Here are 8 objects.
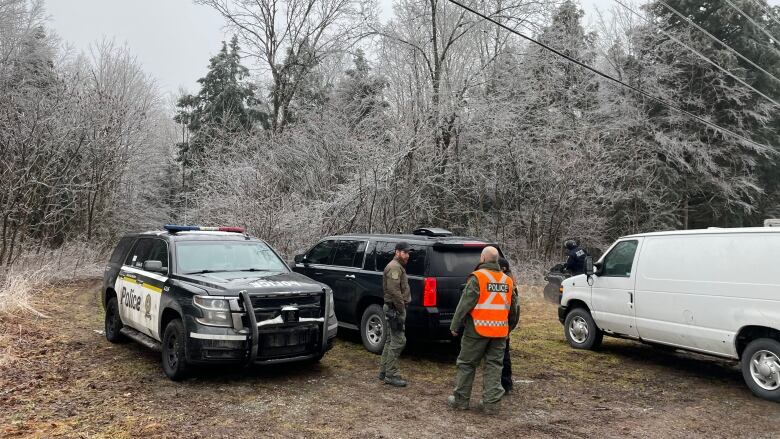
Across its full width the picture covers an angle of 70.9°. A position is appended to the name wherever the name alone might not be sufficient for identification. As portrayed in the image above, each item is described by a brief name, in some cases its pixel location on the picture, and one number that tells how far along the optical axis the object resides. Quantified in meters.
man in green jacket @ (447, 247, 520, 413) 5.65
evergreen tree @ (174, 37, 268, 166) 32.00
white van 6.31
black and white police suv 6.18
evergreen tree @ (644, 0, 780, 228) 23.44
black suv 7.39
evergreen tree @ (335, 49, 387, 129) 20.08
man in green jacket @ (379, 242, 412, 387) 6.64
